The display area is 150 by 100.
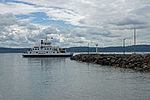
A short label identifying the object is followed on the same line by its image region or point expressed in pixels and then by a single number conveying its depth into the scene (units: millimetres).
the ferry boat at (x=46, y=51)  82544
